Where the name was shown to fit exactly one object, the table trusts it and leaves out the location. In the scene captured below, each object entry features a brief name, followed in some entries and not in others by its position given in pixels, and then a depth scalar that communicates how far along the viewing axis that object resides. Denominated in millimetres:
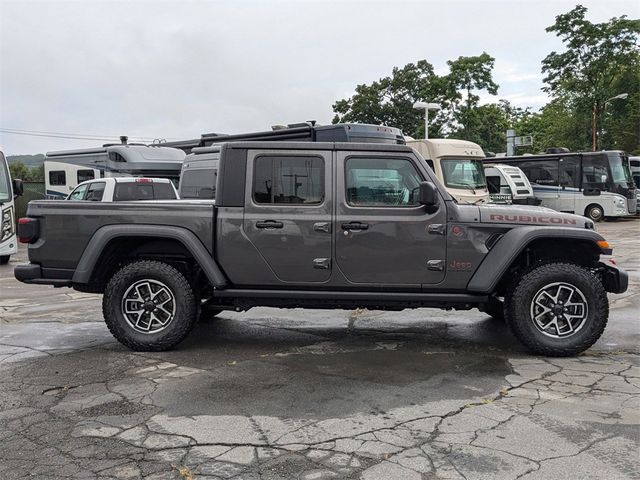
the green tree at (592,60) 39688
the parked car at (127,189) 13867
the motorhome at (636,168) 30641
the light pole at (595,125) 39875
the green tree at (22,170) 60281
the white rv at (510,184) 24734
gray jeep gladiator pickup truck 5480
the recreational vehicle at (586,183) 25000
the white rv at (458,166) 17719
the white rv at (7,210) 13563
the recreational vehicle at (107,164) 20422
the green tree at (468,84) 44781
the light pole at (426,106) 26469
